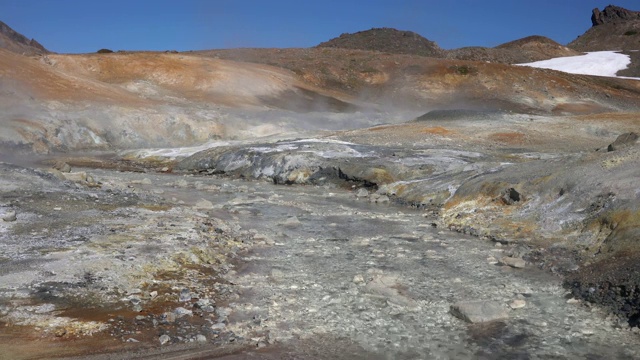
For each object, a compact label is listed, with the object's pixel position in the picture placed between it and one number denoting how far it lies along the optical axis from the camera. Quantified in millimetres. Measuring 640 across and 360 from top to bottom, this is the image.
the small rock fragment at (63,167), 19975
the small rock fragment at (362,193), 17969
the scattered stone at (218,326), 7000
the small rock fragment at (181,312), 7344
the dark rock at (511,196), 13487
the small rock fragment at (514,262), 9977
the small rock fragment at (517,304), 8055
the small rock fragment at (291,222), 13445
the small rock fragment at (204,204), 15046
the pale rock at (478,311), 7477
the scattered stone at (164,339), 6563
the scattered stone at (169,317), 7109
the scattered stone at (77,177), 16247
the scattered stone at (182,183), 19669
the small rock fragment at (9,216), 10562
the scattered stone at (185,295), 7840
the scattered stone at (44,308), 7015
